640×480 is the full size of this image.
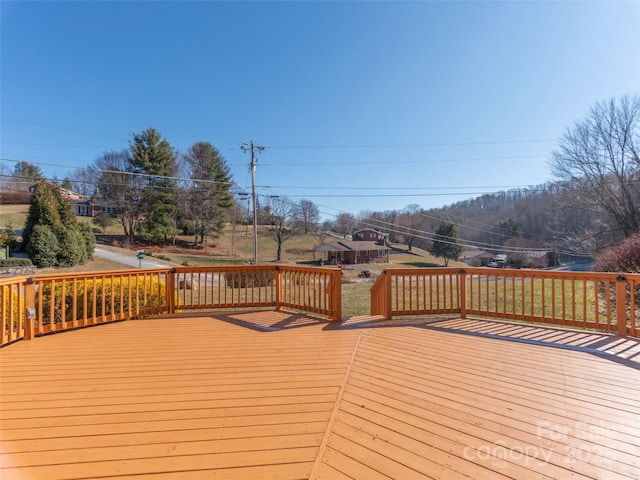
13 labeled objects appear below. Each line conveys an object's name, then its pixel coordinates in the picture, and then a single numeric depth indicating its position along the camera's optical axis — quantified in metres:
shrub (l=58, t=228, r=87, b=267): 17.08
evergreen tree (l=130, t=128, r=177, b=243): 27.50
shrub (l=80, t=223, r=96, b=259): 19.62
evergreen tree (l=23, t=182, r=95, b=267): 16.14
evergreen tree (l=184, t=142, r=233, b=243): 32.03
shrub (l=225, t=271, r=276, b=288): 5.26
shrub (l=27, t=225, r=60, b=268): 16.06
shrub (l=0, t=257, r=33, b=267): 14.87
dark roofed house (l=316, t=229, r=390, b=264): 35.94
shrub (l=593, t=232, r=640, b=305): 7.21
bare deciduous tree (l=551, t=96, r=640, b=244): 13.95
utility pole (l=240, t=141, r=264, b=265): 18.28
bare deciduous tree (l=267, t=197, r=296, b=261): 34.31
